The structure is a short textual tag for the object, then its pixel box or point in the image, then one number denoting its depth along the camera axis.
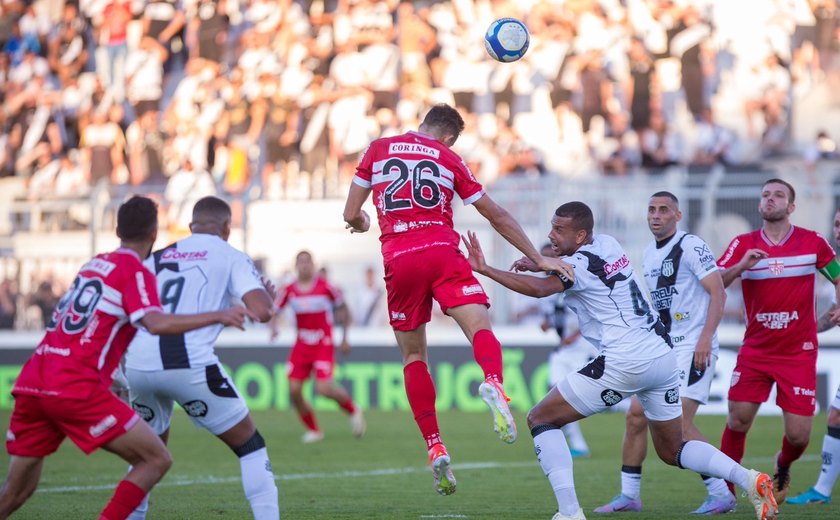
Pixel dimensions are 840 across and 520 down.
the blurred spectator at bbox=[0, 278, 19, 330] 43.59
